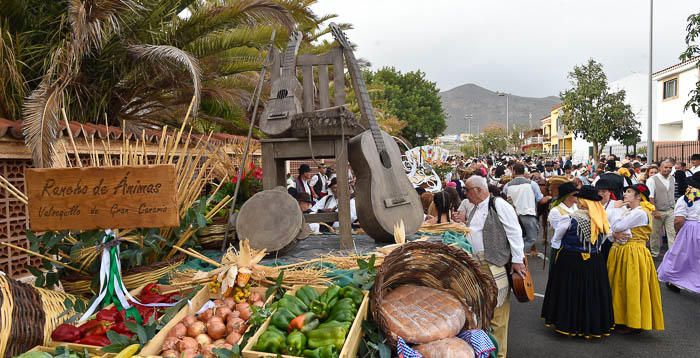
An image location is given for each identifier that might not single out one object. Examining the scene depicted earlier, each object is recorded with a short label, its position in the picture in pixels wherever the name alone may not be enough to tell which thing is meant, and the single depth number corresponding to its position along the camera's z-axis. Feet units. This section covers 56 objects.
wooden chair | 12.96
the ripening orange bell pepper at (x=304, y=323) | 8.06
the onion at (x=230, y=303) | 9.00
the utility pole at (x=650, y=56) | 51.30
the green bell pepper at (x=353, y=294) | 8.80
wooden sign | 7.95
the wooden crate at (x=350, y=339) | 7.27
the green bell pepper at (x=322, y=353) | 7.20
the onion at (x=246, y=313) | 8.70
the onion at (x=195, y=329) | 8.20
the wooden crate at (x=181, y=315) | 7.57
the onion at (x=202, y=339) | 7.99
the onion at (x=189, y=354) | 7.43
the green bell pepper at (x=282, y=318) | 8.16
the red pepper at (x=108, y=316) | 8.29
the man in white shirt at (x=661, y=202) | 27.84
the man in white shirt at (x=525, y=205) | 25.93
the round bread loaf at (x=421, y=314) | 8.48
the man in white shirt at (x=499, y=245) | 13.96
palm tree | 18.26
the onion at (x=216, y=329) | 8.30
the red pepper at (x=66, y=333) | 7.75
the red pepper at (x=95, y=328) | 7.94
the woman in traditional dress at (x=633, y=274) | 16.19
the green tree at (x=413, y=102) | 121.29
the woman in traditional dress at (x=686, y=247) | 20.39
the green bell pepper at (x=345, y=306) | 8.37
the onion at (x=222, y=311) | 8.71
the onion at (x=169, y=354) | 7.35
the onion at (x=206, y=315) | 8.64
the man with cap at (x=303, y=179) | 26.32
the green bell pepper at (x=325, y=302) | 8.59
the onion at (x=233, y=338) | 8.07
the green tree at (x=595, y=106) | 71.26
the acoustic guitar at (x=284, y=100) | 13.43
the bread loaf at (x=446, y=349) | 8.21
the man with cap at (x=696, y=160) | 30.48
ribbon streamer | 8.77
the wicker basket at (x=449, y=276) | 9.12
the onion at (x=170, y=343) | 7.67
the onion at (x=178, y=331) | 8.04
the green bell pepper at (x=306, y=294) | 8.99
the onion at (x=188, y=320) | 8.36
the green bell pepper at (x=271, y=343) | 7.45
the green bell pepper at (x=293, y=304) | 8.57
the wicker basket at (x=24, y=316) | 7.02
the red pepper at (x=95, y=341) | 7.76
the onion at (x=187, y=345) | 7.62
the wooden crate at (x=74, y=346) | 7.56
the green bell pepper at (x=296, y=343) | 7.52
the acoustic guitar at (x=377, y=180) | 13.39
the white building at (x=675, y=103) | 79.92
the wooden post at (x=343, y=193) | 13.26
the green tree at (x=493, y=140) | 206.90
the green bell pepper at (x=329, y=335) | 7.50
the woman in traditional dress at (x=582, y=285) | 15.78
